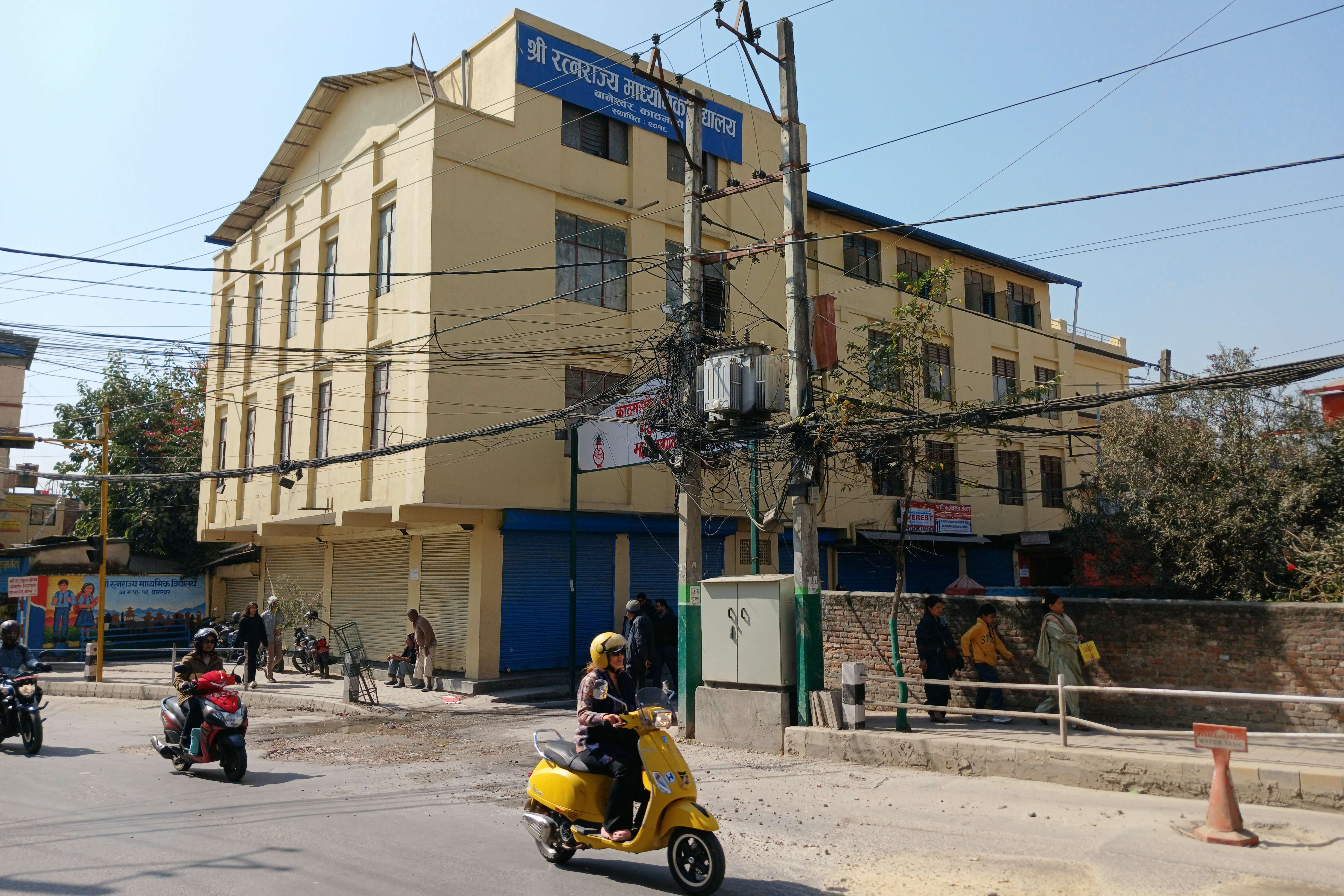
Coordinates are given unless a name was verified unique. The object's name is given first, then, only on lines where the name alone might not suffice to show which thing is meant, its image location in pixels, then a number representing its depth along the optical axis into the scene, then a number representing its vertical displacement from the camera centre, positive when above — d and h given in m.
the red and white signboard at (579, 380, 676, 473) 15.98 +2.37
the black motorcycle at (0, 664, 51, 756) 11.14 -1.71
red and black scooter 9.51 -1.70
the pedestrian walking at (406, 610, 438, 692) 18.56 -1.60
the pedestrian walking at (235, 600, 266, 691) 18.36 -1.35
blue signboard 19.61 +10.73
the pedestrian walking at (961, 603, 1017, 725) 12.08 -1.06
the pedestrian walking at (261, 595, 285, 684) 19.78 -1.42
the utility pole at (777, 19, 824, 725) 11.23 +2.72
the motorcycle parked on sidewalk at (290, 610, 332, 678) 20.80 -1.97
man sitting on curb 19.17 -2.03
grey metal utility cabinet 11.25 -0.78
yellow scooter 5.73 -1.56
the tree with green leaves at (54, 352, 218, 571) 31.09 +4.30
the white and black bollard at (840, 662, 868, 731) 10.81 -1.48
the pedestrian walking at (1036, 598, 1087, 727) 11.23 -0.98
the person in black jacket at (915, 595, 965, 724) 12.15 -1.05
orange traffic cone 6.87 -1.80
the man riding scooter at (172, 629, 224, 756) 9.84 -1.14
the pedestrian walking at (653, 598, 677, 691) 15.39 -1.07
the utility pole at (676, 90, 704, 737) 12.30 +0.74
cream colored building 18.09 +4.95
